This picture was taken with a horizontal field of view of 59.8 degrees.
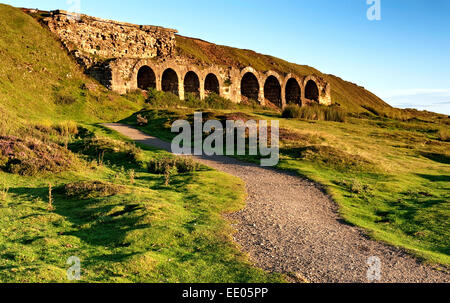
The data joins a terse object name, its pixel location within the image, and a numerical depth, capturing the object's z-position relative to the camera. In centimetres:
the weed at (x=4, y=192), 1142
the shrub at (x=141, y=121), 3048
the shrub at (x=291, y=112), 3825
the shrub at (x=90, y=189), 1257
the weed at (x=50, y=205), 1106
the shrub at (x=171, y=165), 1777
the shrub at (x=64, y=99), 3207
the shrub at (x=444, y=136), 3366
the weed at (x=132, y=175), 1545
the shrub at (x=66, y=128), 2428
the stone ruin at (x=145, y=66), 3925
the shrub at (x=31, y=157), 1478
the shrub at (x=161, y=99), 3941
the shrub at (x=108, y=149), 1950
